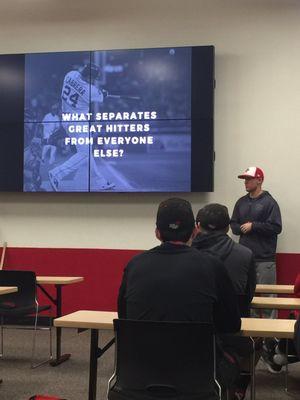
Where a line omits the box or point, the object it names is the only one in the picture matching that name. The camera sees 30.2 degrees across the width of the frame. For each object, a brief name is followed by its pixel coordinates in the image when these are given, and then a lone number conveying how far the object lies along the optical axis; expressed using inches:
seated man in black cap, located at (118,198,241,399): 84.8
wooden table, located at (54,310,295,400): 97.5
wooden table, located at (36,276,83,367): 179.5
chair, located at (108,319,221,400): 81.7
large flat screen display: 229.3
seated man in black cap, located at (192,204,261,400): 120.1
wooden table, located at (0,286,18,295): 140.4
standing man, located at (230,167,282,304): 216.7
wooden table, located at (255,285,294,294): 161.8
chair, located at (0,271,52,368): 178.7
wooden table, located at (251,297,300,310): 129.6
